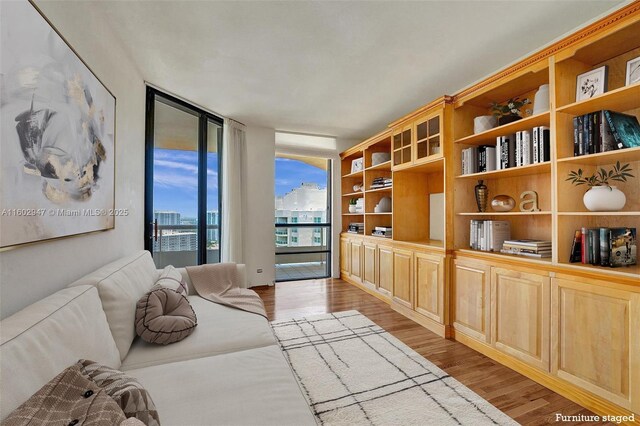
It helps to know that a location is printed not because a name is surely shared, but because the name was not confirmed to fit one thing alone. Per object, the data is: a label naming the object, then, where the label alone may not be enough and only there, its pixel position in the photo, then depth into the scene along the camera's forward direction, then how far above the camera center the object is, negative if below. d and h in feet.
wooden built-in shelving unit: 5.37 -1.12
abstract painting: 3.35 +1.21
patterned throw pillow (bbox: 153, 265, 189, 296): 6.53 -1.61
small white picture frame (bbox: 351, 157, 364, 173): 15.56 +2.91
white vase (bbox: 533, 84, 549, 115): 6.92 +2.91
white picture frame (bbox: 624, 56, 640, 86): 5.35 +2.82
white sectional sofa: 2.79 -2.39
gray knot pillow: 5.07 -1.99
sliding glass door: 10.21 +1.36
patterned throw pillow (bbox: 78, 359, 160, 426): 2.81 -1.83
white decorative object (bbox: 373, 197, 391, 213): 13.79 +0.53
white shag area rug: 5.41 -3.87
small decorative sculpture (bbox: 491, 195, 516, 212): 8.08 +0.37
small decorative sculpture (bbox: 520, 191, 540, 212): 7.57 +0.41
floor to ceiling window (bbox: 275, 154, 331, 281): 16.92 -0.02
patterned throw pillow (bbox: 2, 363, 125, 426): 2.32 -1.72
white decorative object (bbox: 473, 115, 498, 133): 8.49 +2.85
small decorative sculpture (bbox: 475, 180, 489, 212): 8.92 +0.64
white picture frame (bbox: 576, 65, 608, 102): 5.94 +2.94
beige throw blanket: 7.68 -2.14
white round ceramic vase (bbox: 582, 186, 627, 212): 5.70 +0.35
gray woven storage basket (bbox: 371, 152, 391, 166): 14.07 +2.97
